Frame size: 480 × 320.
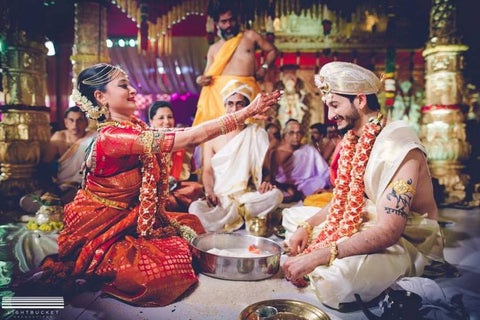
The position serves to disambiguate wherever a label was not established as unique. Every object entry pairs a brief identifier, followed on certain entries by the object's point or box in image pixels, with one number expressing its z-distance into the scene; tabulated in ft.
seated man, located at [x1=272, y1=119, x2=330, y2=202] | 18.93
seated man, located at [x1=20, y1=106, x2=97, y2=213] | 16.85
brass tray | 6.35
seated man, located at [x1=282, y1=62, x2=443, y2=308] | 7.15
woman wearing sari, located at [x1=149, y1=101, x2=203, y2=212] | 14.69
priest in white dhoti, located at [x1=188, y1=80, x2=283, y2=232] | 13.60
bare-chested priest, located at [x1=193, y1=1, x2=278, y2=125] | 17.56
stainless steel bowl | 8.25
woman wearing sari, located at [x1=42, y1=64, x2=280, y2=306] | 7.65
